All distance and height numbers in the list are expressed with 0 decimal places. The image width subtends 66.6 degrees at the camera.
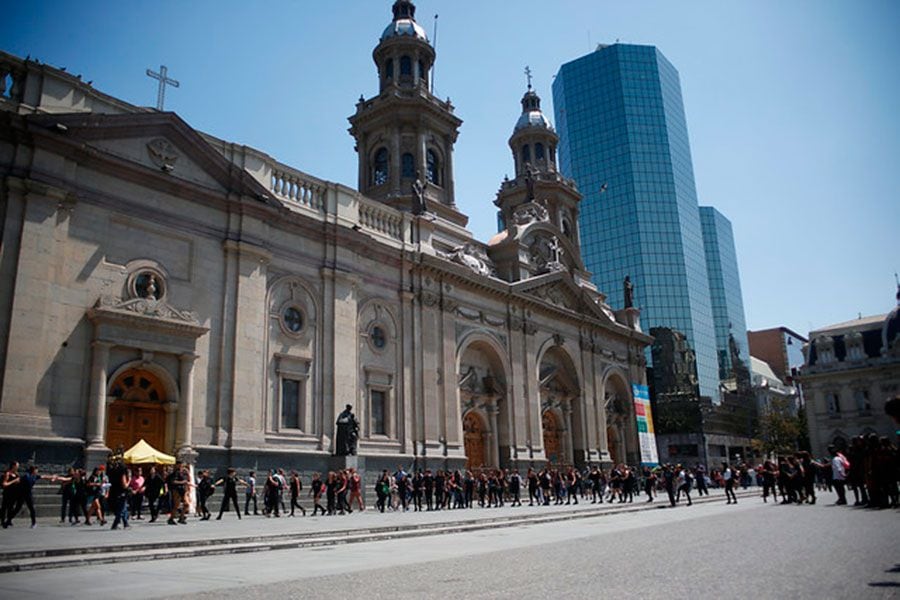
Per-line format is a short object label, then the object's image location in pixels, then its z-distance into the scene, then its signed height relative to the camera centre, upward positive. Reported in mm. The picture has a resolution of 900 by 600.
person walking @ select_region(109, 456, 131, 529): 16328 -407
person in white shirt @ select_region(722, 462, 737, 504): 28672 -1299
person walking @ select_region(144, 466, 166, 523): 19584 -407
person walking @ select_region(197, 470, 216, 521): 20469 -613
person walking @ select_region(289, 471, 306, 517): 23509 -680
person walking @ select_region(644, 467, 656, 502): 31531 -1174
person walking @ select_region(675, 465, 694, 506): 29192 -1059
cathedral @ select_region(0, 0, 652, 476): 21047 +6284
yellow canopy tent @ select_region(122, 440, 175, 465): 20194 +511
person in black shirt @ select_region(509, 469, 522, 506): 31397 -1195
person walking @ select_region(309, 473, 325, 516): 23573 -798
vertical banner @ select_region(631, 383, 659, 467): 51188 +2274
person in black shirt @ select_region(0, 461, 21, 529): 15930 -313
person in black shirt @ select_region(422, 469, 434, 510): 27094 -911
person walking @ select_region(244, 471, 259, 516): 22200 -695
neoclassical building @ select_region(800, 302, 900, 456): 71438 +7252
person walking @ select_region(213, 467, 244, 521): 20234 -489
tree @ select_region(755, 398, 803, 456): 78875 +2056
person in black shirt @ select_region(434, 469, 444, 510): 27328 -1042
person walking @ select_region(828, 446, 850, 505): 21336 -661
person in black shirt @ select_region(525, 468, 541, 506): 31588 -1140
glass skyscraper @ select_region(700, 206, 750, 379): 124062 +32538
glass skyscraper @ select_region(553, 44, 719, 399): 103250 +40491
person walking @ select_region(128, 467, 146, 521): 19844 -564
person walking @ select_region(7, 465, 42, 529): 16258 -298
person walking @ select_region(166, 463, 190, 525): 18875 -463
